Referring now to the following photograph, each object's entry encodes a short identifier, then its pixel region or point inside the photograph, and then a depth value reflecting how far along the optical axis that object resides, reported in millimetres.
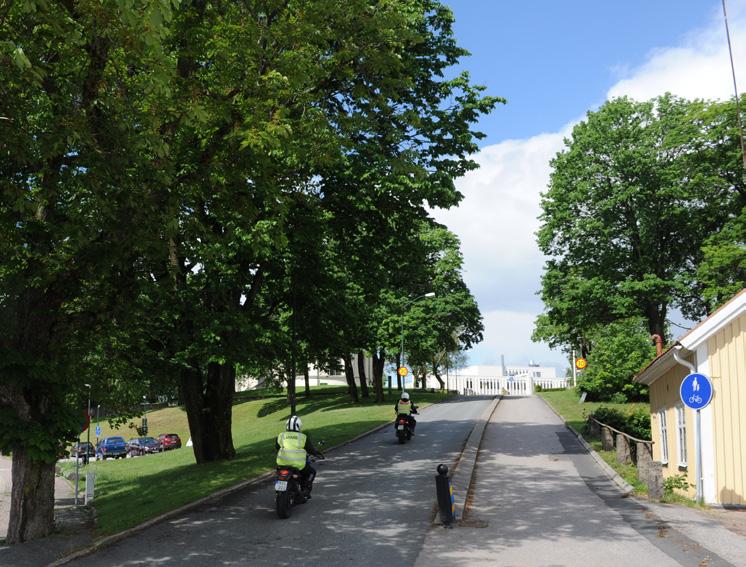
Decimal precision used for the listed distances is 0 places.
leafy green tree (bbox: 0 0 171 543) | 9359
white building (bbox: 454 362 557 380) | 152375
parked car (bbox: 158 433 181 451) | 49531
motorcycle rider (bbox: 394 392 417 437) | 24375
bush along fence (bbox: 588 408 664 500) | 13453
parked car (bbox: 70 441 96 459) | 38106
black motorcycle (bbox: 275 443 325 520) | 11820
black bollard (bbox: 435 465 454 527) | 10945
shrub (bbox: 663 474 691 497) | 14117
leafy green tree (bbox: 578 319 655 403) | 39906
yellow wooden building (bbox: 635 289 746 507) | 13602
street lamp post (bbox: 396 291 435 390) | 50075
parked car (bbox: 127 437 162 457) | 48750
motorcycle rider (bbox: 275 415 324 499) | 12523
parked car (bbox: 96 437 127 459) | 48219
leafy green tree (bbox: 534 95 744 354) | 34531
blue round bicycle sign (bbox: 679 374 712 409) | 12734
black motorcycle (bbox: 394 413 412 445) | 24031
